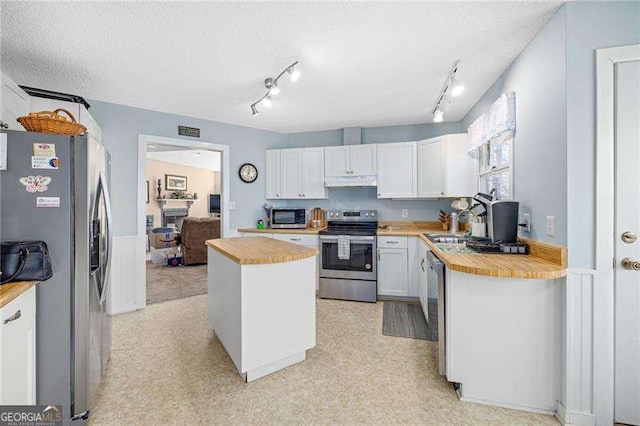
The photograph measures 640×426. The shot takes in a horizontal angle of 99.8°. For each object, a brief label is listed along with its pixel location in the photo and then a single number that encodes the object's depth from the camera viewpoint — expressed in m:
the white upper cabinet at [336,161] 3.92
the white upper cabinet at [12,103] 1.79
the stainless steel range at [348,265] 3.43
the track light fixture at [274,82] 2.22
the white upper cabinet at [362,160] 3.80
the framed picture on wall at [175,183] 7.53
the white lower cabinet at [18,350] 1.12
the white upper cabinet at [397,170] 3.65
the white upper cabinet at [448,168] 3.28
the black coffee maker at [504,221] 1.99
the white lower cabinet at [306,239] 3.59
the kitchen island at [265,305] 1.81
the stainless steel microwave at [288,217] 3.99
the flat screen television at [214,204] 8.43
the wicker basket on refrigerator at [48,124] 1.46
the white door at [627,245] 1.41
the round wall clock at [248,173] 4.06
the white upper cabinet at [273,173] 4.19
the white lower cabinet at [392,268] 3.38
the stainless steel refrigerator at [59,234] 1.36
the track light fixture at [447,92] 2.26
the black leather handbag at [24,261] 1.27
